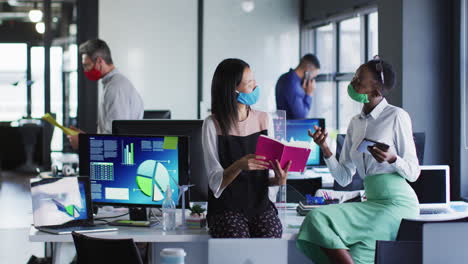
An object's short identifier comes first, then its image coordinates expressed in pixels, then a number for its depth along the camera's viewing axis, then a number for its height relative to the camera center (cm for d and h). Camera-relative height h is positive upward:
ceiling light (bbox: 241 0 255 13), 954 +160
